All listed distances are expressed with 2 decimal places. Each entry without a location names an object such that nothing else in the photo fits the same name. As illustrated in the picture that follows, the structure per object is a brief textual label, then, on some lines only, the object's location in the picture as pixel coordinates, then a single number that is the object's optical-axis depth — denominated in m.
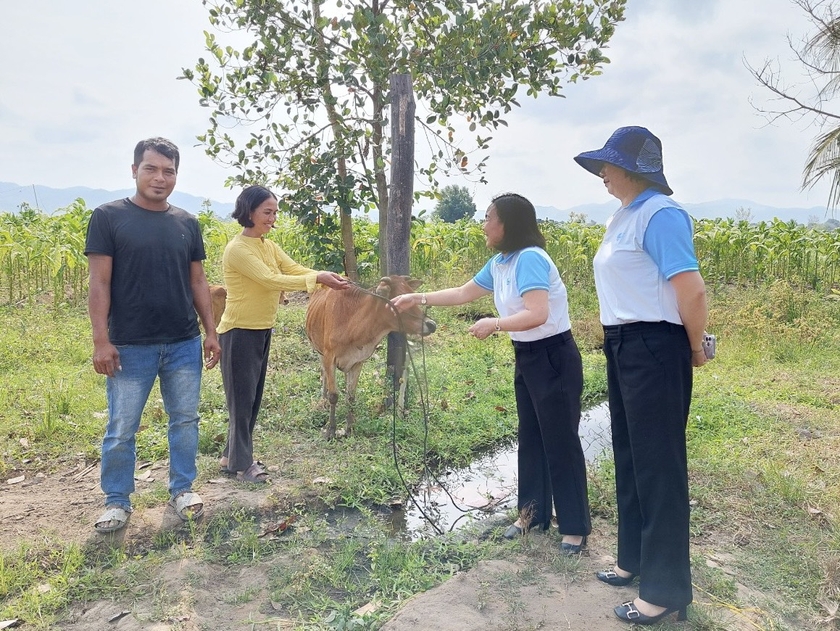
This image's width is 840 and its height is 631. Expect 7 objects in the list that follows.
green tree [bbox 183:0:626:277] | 5.04
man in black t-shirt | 3.70
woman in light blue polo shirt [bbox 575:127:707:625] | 2.68
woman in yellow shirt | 4.43
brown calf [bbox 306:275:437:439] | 5.43
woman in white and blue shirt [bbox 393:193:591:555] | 3.47
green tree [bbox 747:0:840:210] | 10.92
